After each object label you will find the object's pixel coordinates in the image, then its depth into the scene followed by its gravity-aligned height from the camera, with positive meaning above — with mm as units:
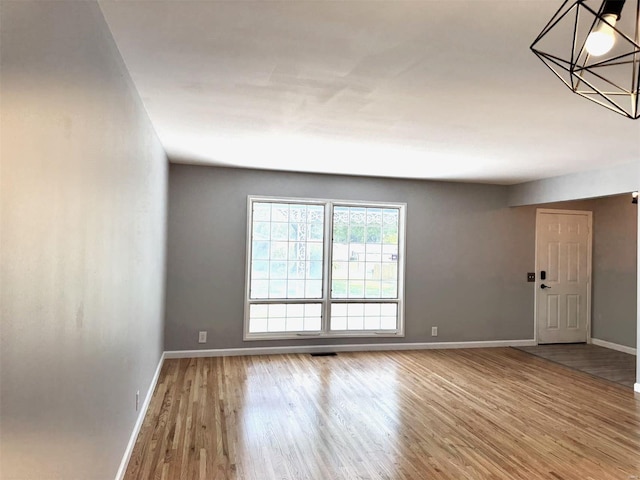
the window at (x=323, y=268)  5527 -345
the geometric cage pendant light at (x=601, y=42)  1124 +931
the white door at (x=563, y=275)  6453 -403
